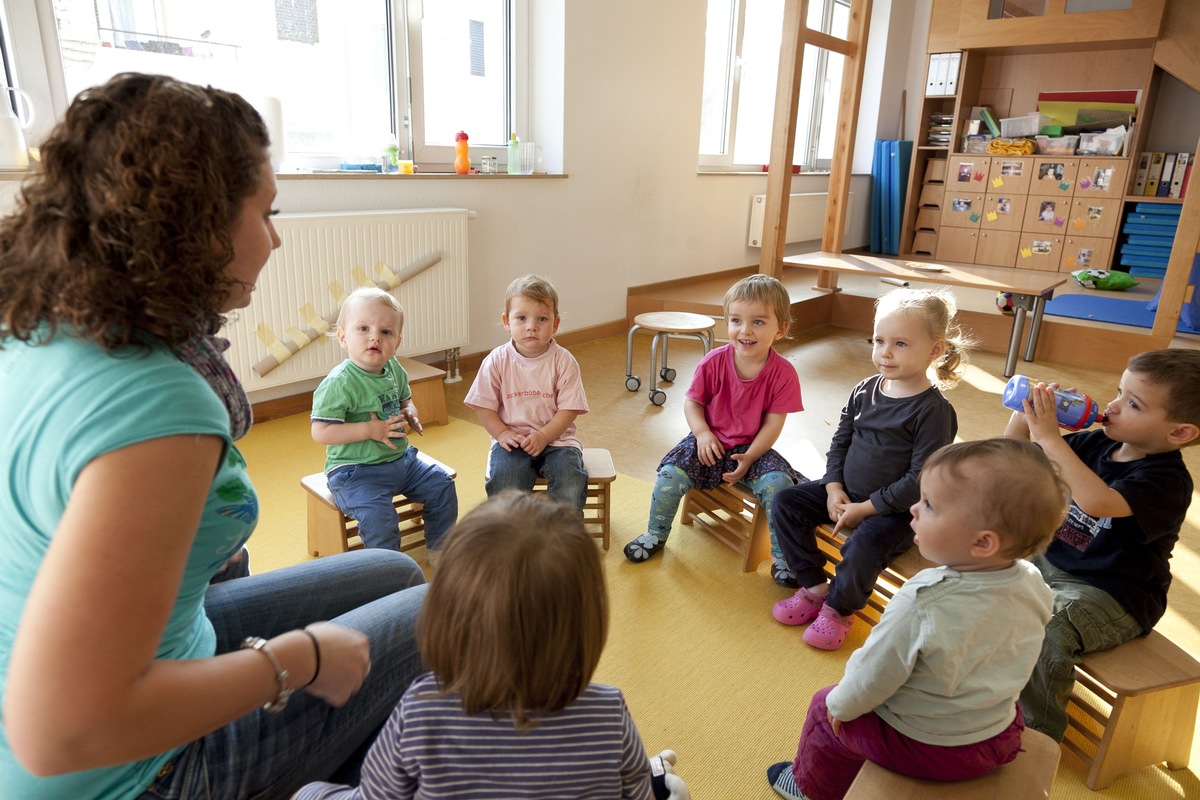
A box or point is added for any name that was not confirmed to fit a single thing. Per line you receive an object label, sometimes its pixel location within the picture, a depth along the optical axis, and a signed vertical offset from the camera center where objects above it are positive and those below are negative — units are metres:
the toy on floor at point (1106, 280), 5.26 -0.66
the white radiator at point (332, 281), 2.91 -0.50
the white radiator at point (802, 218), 6.04 -0.39
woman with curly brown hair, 0.57 -0.23
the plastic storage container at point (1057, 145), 5.93 +0.25
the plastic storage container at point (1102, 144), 5.76 +0.27
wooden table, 4.06 -0.54
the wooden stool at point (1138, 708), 1.35 -0.92
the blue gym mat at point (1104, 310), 4.45 -0.75
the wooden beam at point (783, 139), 4.20 +0.17
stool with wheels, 3.49 -0.71
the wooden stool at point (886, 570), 1.73 -0.90
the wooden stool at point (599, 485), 2.19 -0.91
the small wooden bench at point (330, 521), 1.99 -0.93
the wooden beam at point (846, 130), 4.79 +0.27
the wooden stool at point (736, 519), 2.15 -1.00
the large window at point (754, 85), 5.59 +0.66
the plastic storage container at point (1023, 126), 6.12 +0.40
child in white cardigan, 1.05 -0.61
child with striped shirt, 0.70 -0.46
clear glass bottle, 3.86 +0.03
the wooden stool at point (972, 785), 1.08 -0.84
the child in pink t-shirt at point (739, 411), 2.17 -0.68
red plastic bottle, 3.60 +0.02
